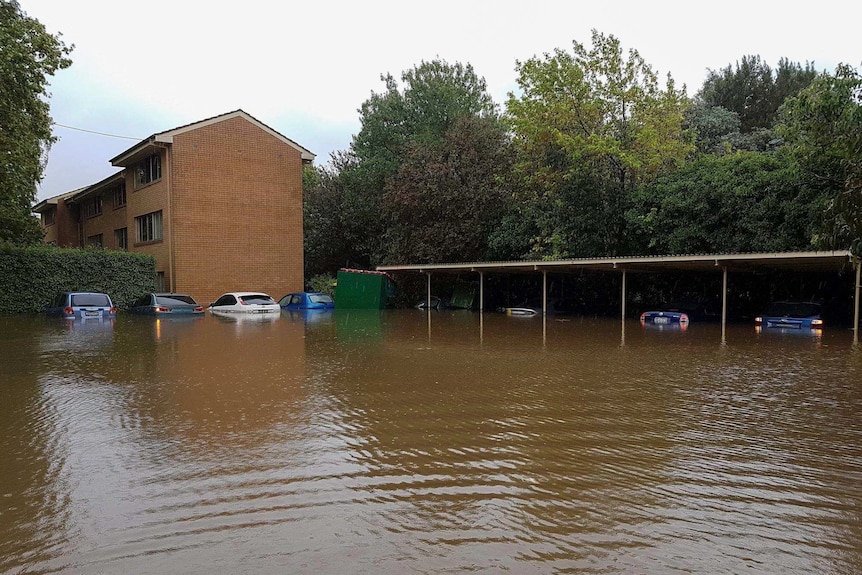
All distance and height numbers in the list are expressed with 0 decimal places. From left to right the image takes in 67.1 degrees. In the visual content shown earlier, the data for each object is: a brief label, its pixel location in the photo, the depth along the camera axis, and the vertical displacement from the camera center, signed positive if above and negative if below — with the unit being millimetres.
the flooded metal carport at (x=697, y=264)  17797 +346
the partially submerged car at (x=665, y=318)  21778 -1484
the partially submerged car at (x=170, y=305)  23469 -1055
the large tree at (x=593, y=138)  27016 +5872
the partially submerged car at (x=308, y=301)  27812 -1101
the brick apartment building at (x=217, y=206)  28000 +3187
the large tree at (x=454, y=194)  31516 +3942
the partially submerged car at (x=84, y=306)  22516 -1035
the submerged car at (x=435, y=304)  32281 -1448
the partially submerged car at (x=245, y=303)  25047 -1085
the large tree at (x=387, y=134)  39500 +8852
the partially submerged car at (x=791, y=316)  19391 -1294
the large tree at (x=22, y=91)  17797 +5259
